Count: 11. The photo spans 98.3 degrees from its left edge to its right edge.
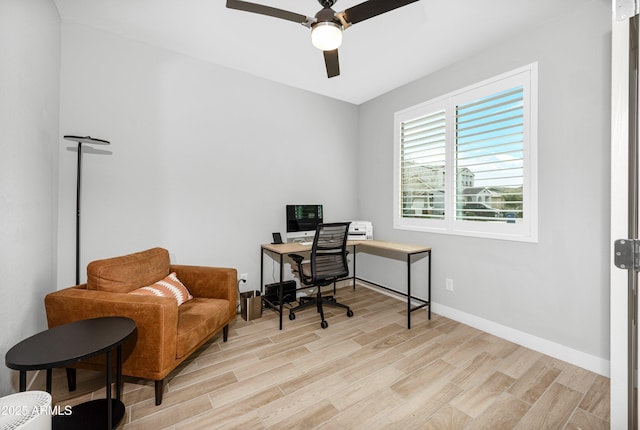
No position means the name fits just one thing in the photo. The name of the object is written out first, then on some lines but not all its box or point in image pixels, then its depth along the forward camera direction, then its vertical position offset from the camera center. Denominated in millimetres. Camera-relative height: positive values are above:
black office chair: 2867 -499
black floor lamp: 2182 +54
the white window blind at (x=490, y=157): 2496 +578
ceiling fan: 1647 +1249
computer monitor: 3480 -59
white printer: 3734 -204
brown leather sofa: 1666 -635
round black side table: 1197 -626
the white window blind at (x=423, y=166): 3151 +611
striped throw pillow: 2066 -590
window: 2434 +581
